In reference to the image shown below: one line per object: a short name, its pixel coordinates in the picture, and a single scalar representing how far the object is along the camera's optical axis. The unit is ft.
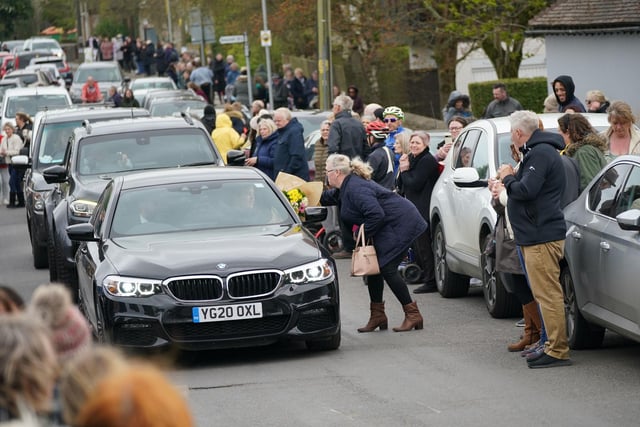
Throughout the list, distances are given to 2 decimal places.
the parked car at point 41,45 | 259.19
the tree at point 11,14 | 325.42
